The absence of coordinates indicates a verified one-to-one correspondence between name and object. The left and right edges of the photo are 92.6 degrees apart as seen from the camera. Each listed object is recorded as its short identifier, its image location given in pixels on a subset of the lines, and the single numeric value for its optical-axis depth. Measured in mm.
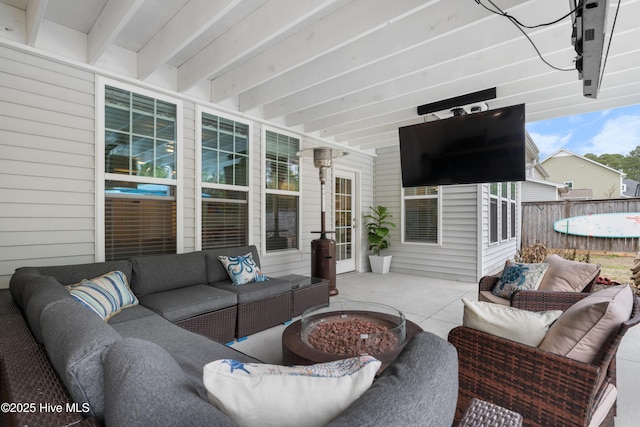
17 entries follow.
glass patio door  6172
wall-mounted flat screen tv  3502
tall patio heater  4411
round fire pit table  1758
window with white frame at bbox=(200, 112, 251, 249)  3938
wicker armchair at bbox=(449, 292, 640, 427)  1218
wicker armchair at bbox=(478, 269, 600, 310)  2476
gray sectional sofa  711
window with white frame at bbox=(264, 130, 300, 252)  4680
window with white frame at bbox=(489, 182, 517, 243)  6227
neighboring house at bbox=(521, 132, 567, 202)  9534
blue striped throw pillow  2096
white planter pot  6449
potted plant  6345
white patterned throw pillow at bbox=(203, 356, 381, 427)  771
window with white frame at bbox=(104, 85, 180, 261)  3146
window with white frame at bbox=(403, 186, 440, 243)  6137
